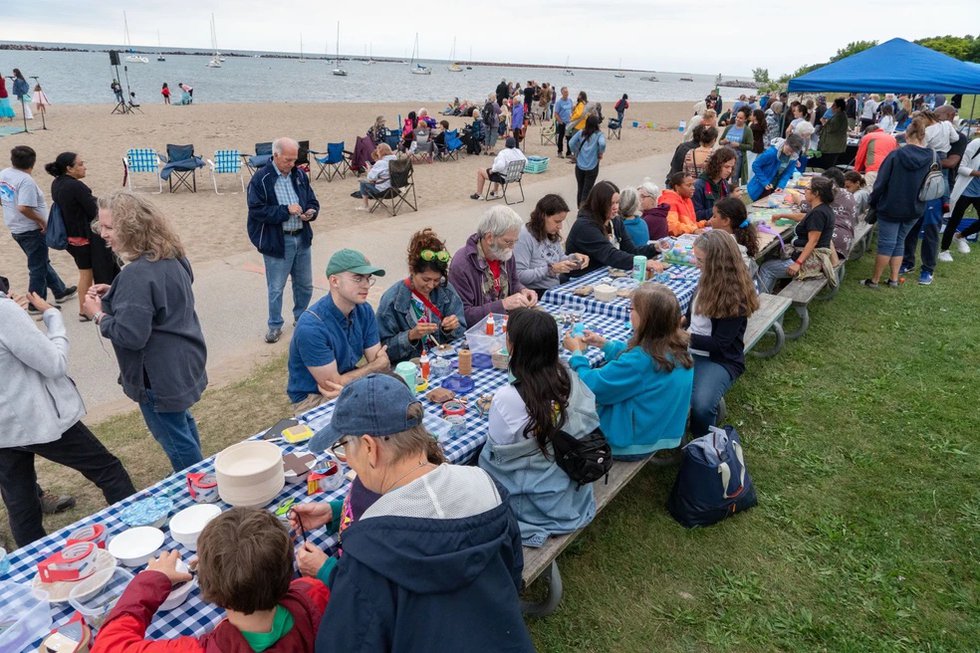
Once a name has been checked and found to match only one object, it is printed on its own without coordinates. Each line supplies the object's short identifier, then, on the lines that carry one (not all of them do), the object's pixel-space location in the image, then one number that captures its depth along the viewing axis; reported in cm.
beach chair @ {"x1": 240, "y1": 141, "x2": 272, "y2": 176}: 1247
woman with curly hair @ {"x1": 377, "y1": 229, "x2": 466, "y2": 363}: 388
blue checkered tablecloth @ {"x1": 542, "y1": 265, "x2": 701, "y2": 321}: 459
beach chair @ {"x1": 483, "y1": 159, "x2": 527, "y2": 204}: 1183
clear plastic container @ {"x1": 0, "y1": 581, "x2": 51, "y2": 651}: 177
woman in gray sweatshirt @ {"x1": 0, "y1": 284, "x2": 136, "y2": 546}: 267
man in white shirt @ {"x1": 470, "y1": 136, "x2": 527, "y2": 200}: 1175
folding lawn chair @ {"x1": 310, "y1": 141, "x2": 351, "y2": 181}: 1402
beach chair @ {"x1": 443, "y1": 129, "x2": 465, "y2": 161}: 1728
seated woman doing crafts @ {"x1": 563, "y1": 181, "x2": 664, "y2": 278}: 547
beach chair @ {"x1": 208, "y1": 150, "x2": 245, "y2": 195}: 1255
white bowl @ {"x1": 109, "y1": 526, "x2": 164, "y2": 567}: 208
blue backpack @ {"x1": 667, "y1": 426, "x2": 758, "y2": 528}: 351
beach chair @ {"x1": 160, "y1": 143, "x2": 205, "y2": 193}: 1230
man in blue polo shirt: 332
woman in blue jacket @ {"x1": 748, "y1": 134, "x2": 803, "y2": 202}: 922
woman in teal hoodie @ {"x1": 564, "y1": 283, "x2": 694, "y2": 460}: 320
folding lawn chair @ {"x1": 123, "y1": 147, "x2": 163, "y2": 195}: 1220
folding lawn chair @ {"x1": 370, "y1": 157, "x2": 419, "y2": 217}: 1080
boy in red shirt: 150
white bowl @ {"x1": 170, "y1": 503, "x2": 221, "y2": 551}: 215
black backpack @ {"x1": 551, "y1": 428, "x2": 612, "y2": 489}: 259
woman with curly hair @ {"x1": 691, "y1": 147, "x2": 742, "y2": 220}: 727
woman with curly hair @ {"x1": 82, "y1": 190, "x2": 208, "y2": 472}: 303
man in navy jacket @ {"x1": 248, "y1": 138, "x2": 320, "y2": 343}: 559
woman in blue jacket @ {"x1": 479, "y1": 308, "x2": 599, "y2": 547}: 256
